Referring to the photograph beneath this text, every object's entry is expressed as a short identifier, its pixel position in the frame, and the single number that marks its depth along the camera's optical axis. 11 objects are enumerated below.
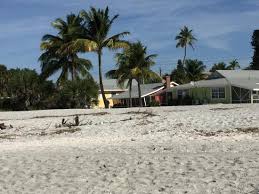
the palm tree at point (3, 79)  43.57
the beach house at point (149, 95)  49.50
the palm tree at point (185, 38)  68.24
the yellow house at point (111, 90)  56.24
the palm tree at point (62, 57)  38.02
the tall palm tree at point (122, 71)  40.10
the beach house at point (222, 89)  38.35
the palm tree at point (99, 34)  32.39
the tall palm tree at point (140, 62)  39.81
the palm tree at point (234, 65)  77.04
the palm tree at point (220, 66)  72.39
